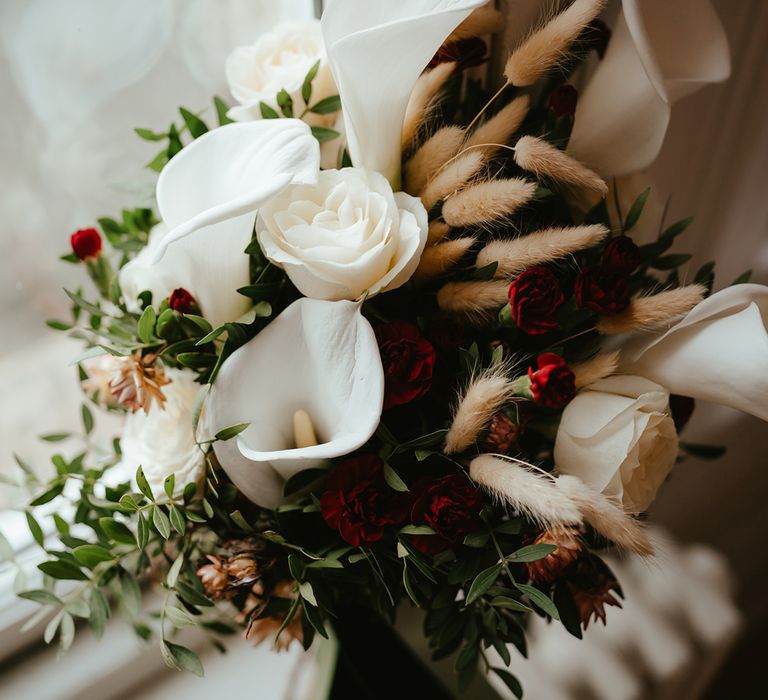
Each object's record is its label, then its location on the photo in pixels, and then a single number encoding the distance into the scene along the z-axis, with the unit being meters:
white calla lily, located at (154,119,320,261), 0.41
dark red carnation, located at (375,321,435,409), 0.44
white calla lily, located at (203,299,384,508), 0.42
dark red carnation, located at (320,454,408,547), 0.43
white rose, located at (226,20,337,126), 0.53
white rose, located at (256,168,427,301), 0.42
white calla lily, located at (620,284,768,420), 0.42
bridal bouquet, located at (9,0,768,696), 0.43
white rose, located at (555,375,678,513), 0.44
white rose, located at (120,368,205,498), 0.49
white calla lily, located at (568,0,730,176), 0.50
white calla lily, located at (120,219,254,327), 0.44
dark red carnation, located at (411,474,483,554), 0.43
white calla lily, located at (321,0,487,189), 0.39
